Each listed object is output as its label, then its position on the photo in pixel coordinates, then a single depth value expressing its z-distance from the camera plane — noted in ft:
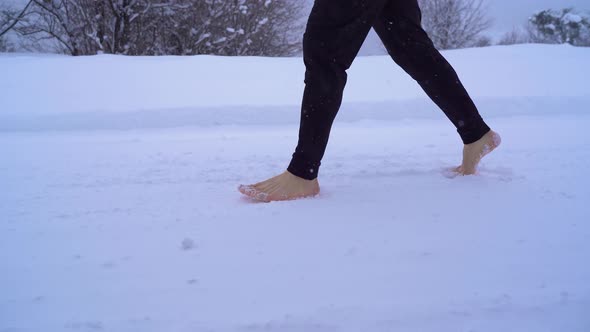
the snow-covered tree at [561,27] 82.17
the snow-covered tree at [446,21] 67.36
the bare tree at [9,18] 31.14
